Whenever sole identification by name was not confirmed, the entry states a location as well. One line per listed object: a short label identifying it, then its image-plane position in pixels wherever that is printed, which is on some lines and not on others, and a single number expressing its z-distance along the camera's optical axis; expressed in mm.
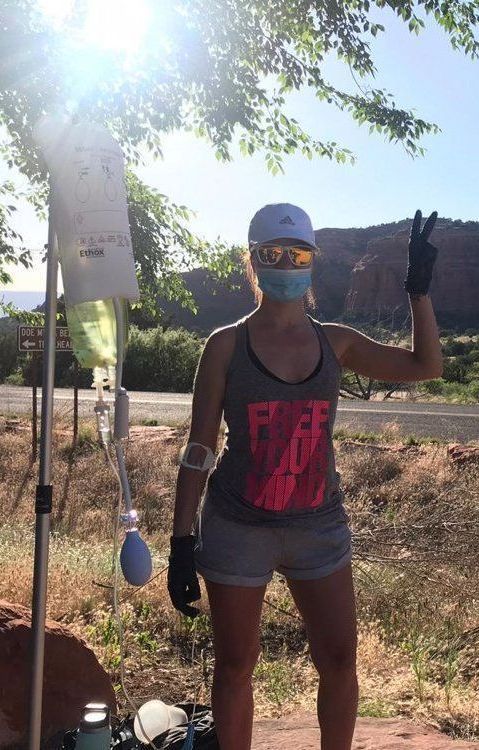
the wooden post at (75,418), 10395
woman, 1947
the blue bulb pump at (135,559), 1932
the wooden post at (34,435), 9484
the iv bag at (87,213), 1929
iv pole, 1986
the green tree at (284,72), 4297
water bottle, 2027
